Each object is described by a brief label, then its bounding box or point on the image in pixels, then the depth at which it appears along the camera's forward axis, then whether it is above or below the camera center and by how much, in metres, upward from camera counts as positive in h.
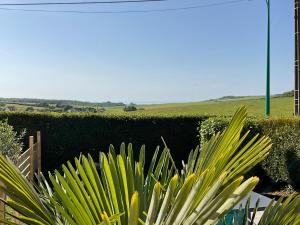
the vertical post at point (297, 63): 12.23 +1.66
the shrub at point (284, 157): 6.74 -1.23
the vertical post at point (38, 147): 7.02 -1.01
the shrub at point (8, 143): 5.73 -0.73
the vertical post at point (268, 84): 13.09 +0.93
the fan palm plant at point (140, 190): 0.67 -0.22
